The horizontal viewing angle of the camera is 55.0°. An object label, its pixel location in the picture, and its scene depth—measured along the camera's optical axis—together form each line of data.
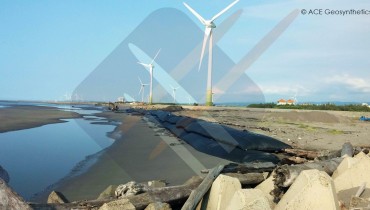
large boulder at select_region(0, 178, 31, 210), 3.54
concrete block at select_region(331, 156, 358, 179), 6.80
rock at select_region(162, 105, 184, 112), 52.81
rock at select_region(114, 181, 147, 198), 5.53
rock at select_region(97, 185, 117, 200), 6.20
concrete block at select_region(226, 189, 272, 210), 4.41
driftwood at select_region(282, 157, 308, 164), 9.42
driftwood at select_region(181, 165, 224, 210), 5.15
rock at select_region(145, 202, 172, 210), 4.84
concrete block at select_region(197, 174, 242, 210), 5.40
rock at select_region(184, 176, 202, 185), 6.08
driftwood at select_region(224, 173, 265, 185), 6.45
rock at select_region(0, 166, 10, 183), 6.48
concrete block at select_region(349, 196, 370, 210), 4.70
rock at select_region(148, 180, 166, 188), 6.47
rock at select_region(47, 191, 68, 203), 5.72
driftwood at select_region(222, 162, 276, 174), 6.73
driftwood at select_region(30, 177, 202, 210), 4.73
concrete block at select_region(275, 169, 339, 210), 4.61
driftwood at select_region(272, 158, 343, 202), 5.70
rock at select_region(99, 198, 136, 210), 4.59
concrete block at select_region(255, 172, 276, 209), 6.18
